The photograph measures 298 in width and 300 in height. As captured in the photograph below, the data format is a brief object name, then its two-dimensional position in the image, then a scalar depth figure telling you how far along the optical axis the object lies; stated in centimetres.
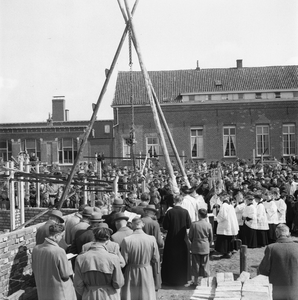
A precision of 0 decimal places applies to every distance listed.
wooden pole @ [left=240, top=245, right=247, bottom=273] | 873
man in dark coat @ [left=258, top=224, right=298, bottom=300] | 630
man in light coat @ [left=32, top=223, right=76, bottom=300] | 605
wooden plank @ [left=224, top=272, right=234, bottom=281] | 666
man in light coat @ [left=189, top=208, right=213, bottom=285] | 939
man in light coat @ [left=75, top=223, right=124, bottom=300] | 573
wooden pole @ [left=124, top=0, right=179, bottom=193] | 1258
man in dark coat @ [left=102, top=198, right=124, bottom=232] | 837
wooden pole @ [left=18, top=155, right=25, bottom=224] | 1176
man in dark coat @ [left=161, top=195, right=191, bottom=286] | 938
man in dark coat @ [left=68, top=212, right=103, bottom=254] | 741
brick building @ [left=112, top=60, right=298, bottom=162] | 3488
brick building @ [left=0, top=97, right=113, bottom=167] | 3706
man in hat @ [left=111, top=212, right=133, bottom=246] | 732
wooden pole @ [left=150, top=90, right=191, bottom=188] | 1327
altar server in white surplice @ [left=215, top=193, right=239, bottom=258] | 1142
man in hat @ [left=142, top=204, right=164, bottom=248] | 849
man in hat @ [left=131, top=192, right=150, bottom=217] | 947
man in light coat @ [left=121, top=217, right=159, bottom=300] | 703
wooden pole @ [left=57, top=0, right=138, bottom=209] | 1191
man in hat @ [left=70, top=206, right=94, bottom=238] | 806
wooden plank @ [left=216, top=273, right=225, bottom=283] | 663
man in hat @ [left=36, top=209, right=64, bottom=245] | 767
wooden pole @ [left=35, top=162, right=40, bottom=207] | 1628
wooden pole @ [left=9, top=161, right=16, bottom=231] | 1106
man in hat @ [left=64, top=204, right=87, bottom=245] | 841
